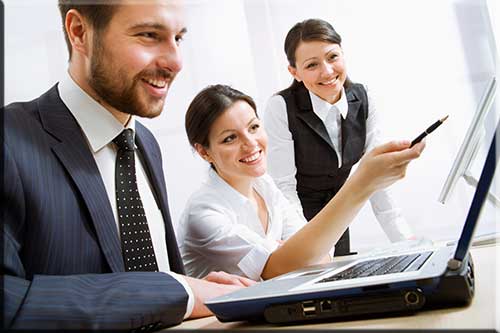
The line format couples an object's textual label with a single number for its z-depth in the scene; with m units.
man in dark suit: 0.56
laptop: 0.46
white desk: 0.41
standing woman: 1.90
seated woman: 0.86
